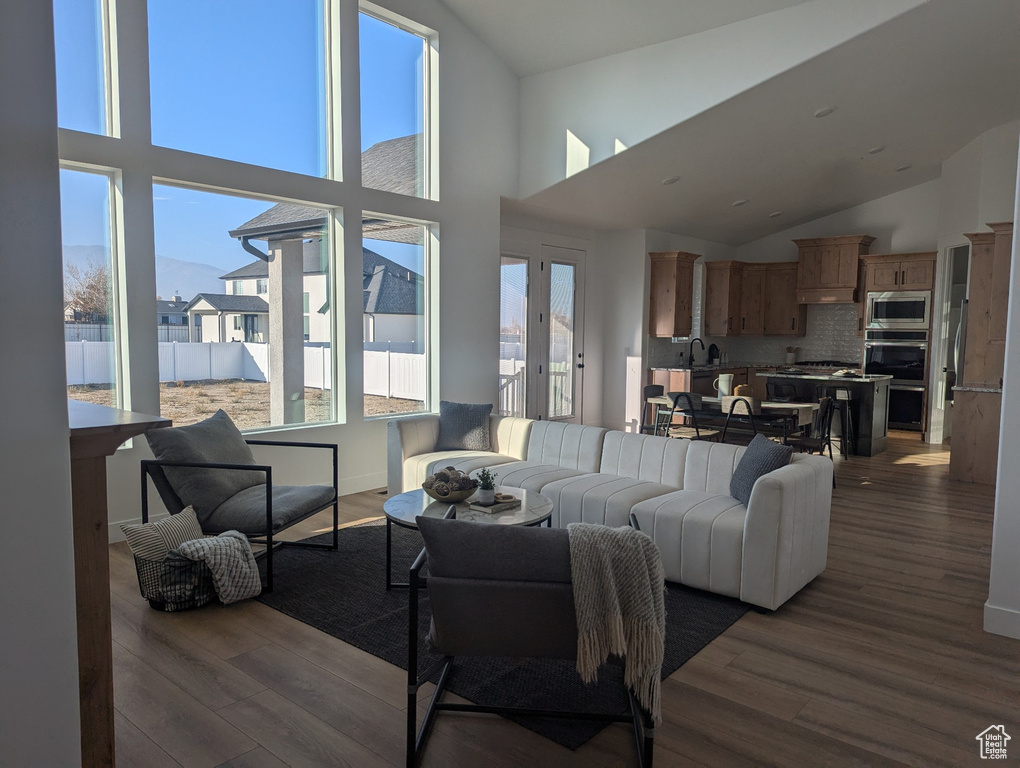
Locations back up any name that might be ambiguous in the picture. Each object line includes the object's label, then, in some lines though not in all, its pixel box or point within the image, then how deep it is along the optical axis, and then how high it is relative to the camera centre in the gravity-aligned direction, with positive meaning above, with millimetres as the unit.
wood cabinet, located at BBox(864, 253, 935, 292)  9062 +1029
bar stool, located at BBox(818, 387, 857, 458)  7652 -767
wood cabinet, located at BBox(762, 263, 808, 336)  10750 +646
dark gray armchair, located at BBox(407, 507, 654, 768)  2111 -790
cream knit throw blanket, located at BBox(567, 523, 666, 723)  2072 -816
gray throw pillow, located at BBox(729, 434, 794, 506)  3613 -639
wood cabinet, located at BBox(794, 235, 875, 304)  9938 +1169
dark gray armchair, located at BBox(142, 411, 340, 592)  3707 -875
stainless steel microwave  8984 +497
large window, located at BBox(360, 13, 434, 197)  5906 +2093
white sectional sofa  3379 -887
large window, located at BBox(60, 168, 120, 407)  4262 +309
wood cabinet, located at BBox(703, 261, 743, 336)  10469 +755
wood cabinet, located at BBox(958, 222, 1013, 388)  6305 +397
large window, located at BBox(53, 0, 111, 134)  4102 +1685
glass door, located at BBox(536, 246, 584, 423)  8523 +97
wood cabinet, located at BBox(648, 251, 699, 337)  9227 +684
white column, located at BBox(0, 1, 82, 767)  1271 -179
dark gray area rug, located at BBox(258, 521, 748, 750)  2602 -1354
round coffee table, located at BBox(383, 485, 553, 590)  3279 -858
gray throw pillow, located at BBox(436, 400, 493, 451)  5332 -700
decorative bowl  3494 -804
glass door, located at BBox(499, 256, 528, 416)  7996 +73
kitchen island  7719 -596
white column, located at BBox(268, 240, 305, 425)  5480 +40
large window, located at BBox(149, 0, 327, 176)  4609 +1903
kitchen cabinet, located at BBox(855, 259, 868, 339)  9877 +860
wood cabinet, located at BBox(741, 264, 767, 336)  10891 +757
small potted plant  3465 -762
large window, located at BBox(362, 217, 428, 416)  6082 +221
